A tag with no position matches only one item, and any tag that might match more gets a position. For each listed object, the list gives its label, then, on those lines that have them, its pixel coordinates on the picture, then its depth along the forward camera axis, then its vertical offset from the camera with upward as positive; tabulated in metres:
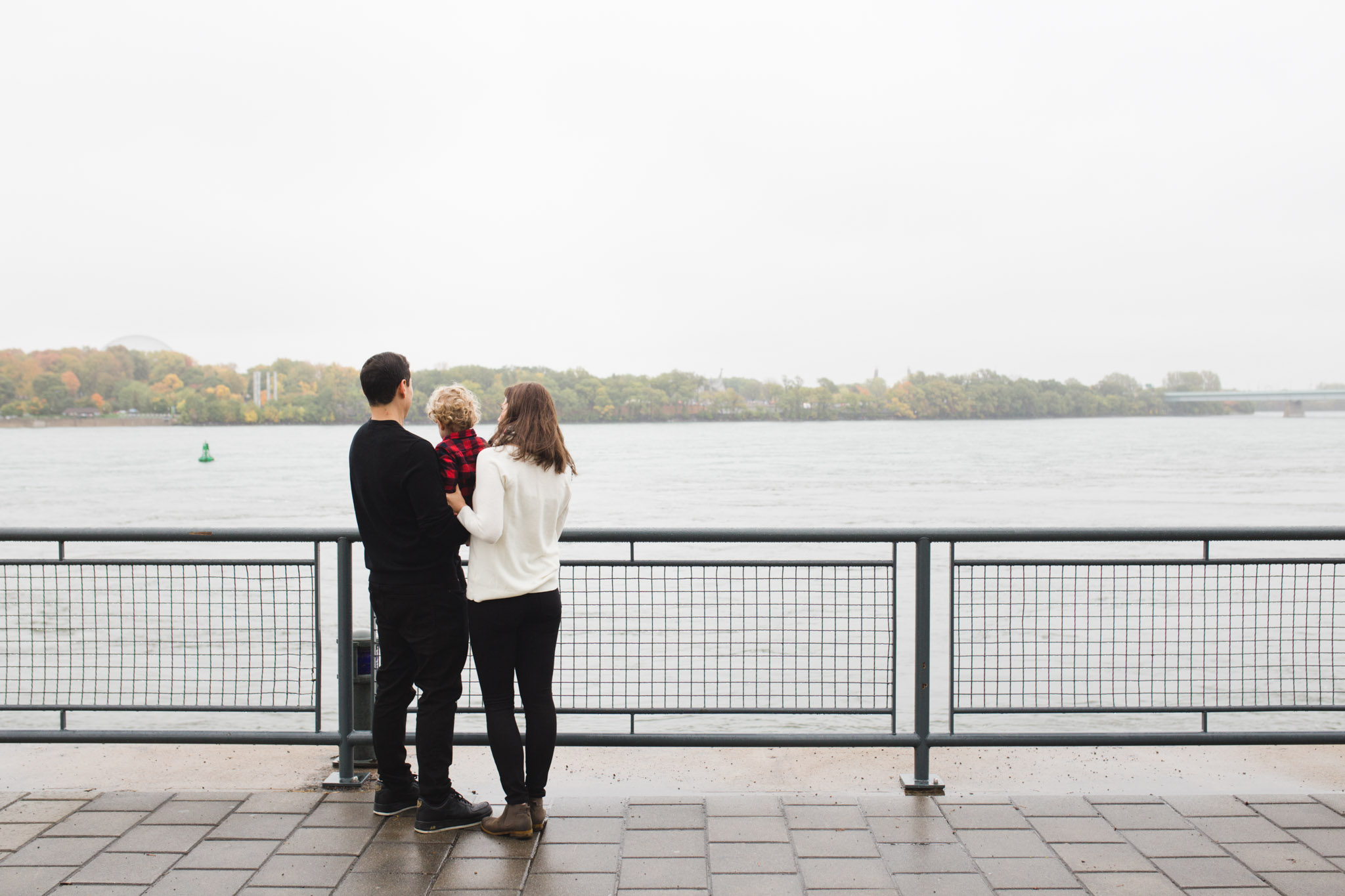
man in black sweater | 3.79 -0.67
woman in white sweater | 3.75 -0.61
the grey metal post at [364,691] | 4.50 -1.23
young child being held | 3.81 -0.05
